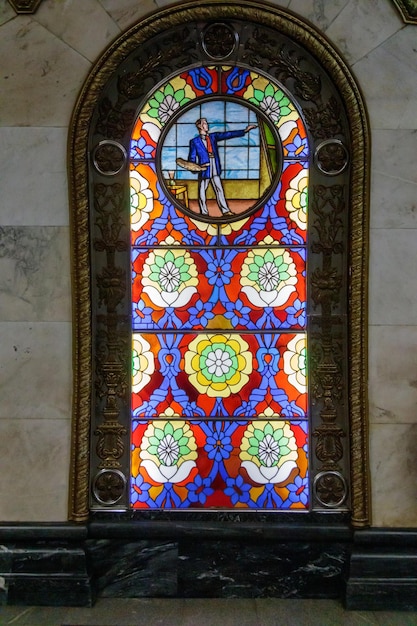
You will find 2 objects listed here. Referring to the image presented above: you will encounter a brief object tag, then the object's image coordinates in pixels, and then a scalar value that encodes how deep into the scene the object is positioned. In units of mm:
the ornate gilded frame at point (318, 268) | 2959
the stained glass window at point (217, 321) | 3131
